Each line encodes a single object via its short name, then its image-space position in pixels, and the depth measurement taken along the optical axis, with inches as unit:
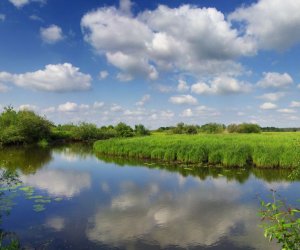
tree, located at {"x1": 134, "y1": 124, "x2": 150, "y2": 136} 2997.0
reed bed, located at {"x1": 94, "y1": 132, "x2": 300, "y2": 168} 964.7
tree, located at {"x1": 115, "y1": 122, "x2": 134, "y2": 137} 2837.1
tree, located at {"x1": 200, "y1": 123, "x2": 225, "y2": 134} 2909.0
